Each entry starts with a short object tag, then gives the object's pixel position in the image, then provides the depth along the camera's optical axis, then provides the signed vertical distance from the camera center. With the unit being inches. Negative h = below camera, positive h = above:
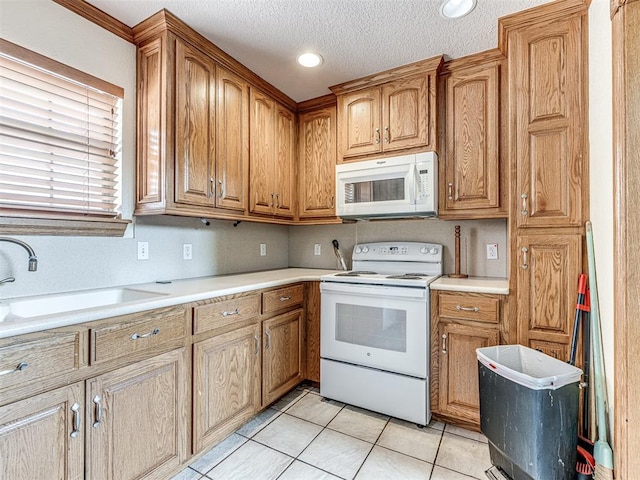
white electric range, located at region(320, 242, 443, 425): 79.0 -25.5
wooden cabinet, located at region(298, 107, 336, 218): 109.7 +27.2
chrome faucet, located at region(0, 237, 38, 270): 55.8 -2.5
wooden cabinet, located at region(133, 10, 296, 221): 71.6 +28.5
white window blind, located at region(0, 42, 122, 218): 56.7 +19.4
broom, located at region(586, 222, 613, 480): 50.7 -24.8
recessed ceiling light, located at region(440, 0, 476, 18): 65.7 +48.1
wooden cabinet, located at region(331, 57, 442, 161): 89.6 +38.0
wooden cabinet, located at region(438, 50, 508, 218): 83.4 +26.7
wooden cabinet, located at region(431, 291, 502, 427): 75.3 -25.2
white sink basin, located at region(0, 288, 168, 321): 55.5 -11.2
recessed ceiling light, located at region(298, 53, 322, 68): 85.1 +48.6
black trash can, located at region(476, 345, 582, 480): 53.2 -30.8
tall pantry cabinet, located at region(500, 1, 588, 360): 66.6 +15.9
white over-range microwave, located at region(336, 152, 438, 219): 88.5 +15.5
